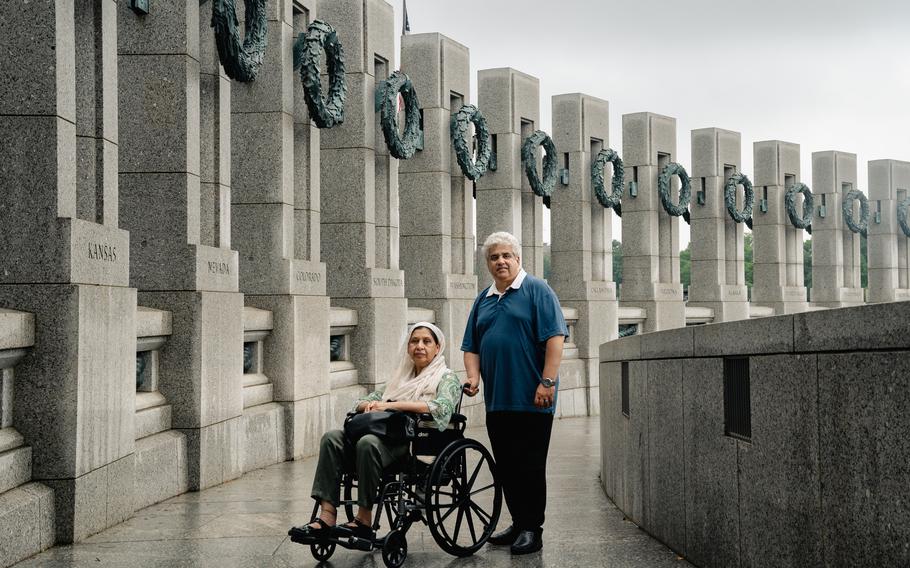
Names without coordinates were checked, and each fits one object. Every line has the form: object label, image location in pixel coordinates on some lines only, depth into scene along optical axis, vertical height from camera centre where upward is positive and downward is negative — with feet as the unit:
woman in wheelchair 22.26 -2.40
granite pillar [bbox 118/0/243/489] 35.12 +2.45
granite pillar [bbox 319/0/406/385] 52.49 +4.38
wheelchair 22.11 -3.55
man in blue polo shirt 24.00 -1.39
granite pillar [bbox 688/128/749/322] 93.45 +6.18
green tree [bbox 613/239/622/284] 314.18 +11.26
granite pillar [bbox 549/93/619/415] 76.74 +4.30
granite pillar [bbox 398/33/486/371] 61.62 +5.55
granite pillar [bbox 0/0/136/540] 25.30 +0.95
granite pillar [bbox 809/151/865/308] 110.83 +6.87
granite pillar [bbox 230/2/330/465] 43.91 +2.87
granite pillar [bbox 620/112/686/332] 85.46 +5.62
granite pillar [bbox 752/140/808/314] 102.99 +6.43
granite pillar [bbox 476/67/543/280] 71.92 +9.32
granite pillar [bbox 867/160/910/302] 116.57 +7.83
